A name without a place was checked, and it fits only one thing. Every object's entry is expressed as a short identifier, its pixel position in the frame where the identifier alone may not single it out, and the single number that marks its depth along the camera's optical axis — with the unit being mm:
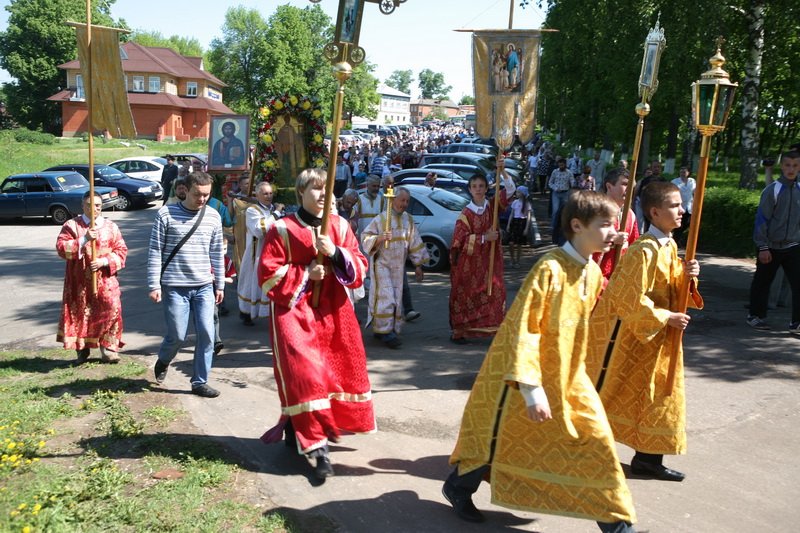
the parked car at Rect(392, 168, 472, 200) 17500
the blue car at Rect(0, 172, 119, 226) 21203
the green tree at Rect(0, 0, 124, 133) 63125
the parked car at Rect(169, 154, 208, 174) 27353
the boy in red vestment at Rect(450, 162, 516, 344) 8047
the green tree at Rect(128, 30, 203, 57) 102506
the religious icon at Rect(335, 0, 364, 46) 4723
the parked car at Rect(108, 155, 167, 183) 26969
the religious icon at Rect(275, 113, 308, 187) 9766
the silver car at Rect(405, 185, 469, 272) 13031
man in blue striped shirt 6066
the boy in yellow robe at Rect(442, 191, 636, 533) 3521
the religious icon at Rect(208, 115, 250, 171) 11398
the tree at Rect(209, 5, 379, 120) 63844
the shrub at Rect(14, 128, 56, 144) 49141
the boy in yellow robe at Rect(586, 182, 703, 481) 4359
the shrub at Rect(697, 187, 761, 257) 13711
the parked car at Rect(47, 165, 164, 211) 24125
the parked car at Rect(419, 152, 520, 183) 23531
